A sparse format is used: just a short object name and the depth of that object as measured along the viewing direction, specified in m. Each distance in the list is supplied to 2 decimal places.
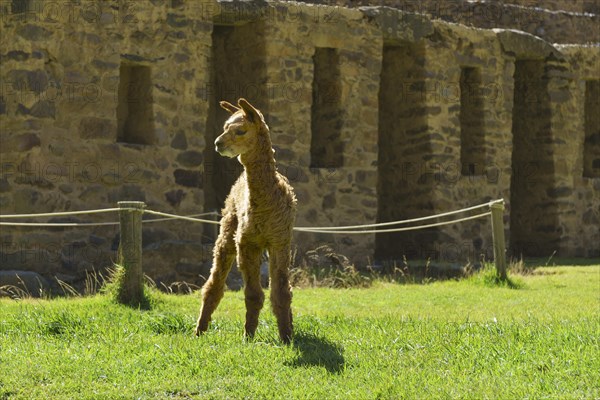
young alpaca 13.95
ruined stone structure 22.27
